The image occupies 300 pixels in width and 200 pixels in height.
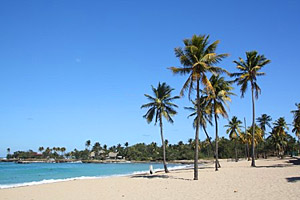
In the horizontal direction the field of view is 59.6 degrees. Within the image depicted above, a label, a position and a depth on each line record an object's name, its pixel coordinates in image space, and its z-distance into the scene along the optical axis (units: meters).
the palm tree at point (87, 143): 152.75
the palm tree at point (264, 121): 64.36
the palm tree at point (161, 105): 26.45
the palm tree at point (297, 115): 36.22
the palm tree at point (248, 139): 53.05
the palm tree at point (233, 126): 50.06
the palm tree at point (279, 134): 57.80
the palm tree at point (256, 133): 53.99
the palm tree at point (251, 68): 26.11
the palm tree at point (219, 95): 24.88
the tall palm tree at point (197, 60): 16.70
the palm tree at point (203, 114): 26.45
